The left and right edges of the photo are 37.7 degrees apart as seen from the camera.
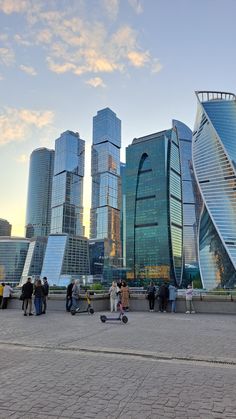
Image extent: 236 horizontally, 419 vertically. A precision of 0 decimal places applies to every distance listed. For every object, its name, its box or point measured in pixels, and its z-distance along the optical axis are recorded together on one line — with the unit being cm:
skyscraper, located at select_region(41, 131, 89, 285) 15925
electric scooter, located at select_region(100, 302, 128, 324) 1387
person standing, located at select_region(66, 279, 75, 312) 1820
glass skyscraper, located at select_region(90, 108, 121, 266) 17852
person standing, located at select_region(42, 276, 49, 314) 1795
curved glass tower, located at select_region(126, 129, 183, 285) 14975
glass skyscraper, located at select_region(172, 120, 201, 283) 19238
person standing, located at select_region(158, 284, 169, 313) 1944
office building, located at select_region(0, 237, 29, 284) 17112
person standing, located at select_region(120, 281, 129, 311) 1873
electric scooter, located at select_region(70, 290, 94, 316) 1711
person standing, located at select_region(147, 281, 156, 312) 1969
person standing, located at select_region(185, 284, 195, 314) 1889
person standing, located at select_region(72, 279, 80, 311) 1812
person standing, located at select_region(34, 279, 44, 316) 1698
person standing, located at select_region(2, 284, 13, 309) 2070
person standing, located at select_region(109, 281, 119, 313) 1902
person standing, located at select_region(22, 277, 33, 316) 1695
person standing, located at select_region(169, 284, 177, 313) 1930
